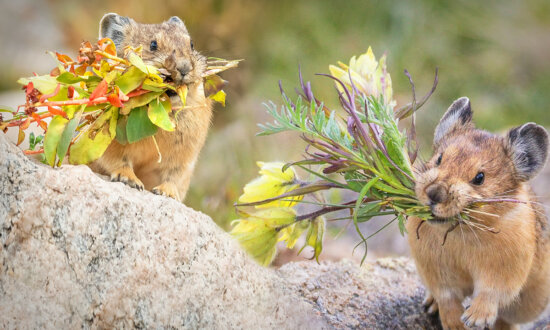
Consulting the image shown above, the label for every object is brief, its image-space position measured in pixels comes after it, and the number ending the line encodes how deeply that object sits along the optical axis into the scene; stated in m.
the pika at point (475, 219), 5.07
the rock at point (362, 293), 5.68
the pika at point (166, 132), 5.42
